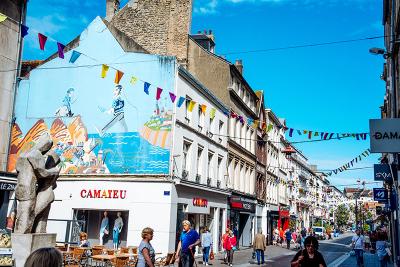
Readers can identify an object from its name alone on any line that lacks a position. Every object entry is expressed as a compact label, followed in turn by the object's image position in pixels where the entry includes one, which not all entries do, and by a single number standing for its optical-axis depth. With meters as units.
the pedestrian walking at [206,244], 19.83
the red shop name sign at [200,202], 23.61
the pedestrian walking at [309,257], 6.23
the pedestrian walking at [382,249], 16.39
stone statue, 8.02
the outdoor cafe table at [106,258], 13.42
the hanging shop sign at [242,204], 29.83
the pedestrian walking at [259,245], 20.22
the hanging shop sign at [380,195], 20.05
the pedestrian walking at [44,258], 2.88
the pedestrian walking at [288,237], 35.22
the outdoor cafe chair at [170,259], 12.52
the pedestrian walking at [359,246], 18.66
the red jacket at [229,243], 19.80
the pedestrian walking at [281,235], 42.12
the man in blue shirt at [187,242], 11.06
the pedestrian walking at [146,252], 7.29
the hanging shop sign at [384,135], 9.80
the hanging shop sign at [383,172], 18.82
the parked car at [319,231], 57.46
